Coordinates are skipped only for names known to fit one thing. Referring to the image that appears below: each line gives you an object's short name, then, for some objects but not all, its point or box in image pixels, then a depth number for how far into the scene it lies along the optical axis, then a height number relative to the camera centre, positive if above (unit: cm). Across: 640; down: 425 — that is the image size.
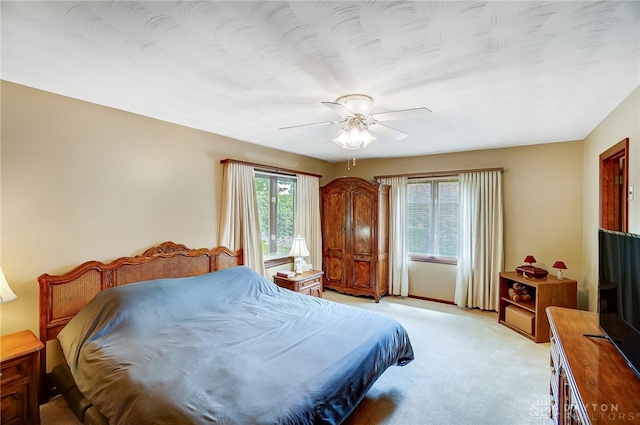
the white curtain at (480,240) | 436 -37
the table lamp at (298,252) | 431 -54
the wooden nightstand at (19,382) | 193 -113
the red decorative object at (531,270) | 369 -69
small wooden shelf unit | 342 -96
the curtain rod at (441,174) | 441 +69
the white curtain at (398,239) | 512 -40
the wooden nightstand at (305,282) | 405 -95
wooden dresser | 116 -74
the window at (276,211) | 442 +6
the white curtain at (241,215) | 376 +0
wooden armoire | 490 -36
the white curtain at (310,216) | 488 -1
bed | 155 -93
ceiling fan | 228 +79
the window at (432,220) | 482 -6
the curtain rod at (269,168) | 378 +69
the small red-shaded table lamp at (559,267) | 361 -61
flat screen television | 142 -41
